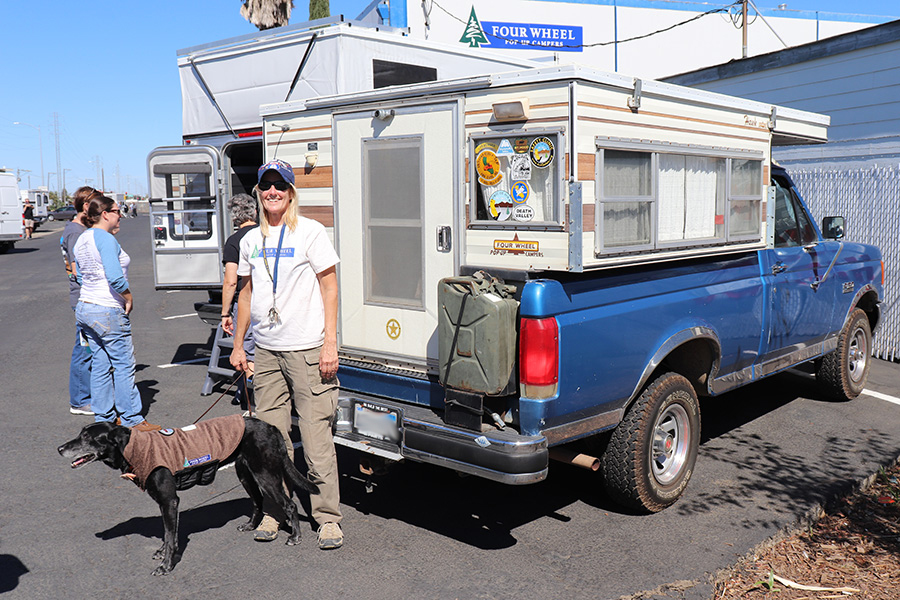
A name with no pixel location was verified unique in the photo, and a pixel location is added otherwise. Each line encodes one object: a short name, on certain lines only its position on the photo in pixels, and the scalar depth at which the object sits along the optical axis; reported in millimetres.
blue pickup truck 3996
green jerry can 3973
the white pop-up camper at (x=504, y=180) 4098
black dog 3928
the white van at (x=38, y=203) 46869
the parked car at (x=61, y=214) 62000
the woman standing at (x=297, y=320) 4250
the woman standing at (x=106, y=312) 5896
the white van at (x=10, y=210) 26672
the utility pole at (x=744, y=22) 15484
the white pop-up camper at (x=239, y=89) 7070
